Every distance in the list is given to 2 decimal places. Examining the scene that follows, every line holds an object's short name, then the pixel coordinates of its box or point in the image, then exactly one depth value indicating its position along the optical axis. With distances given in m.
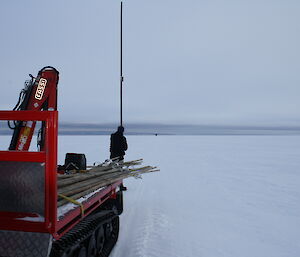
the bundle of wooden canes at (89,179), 2.82
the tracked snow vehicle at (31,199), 1.97
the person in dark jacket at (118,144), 6.66
